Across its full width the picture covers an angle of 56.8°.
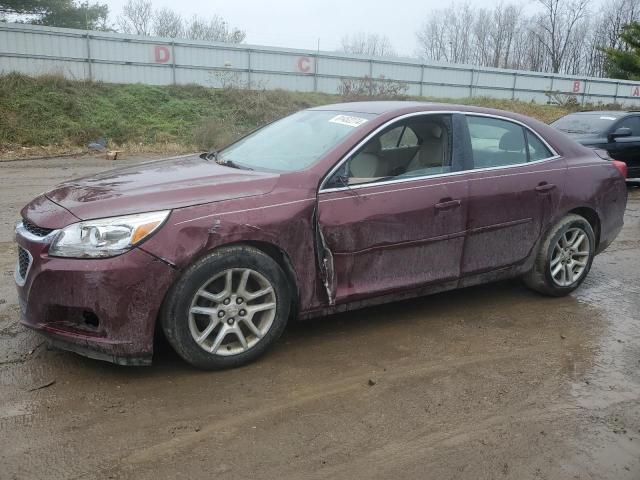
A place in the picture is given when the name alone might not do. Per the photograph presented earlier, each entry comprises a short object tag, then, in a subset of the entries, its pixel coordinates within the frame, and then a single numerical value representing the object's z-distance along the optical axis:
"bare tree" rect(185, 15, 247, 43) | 53.27
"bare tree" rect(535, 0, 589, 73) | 68.81
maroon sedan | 3.30
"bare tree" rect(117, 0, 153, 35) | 55.19
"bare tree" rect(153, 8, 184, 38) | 53.81
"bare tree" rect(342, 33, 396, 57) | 70.04
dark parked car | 11.11
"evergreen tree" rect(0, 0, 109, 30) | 29.73
